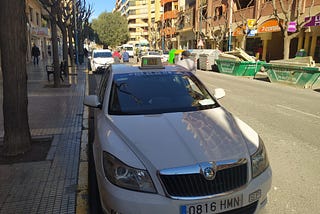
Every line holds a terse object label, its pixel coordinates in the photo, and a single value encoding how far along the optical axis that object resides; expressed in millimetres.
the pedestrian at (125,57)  25266
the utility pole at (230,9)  33147
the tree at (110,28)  79312
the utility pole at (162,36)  70188
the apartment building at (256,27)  22616
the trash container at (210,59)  23656
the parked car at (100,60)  20875
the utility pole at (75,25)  27850
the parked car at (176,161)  2361
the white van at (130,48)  56325
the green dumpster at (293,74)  13172
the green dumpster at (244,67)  18703
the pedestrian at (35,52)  26297
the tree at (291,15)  18969
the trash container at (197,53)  25769
